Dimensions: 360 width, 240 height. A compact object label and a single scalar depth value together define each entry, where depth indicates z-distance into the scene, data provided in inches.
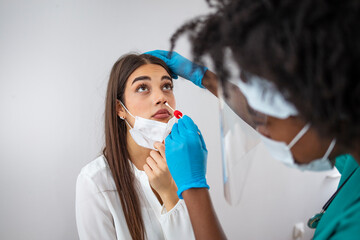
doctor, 17.8
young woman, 42.9
